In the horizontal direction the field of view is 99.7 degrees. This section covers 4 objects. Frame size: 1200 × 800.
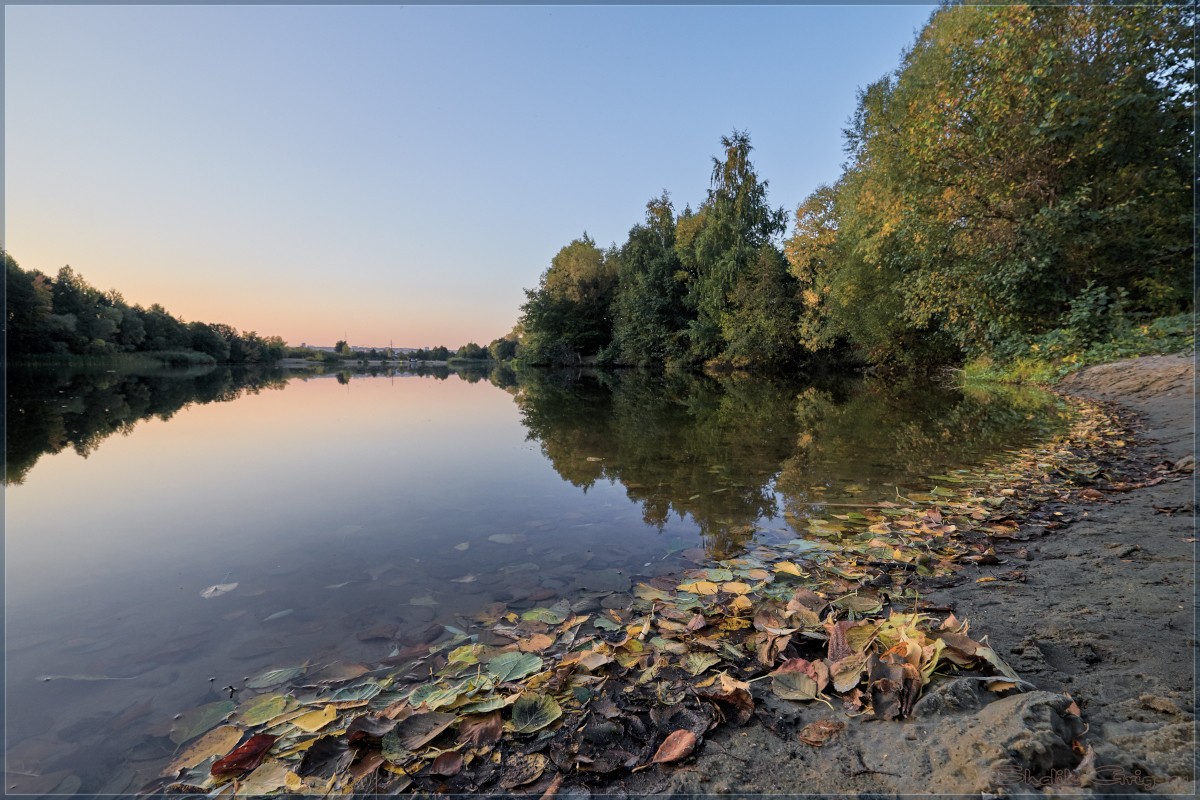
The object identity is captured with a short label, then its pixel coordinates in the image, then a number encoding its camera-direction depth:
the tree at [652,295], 35.81
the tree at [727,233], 30.05
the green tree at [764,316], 27.58
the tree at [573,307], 44.19
